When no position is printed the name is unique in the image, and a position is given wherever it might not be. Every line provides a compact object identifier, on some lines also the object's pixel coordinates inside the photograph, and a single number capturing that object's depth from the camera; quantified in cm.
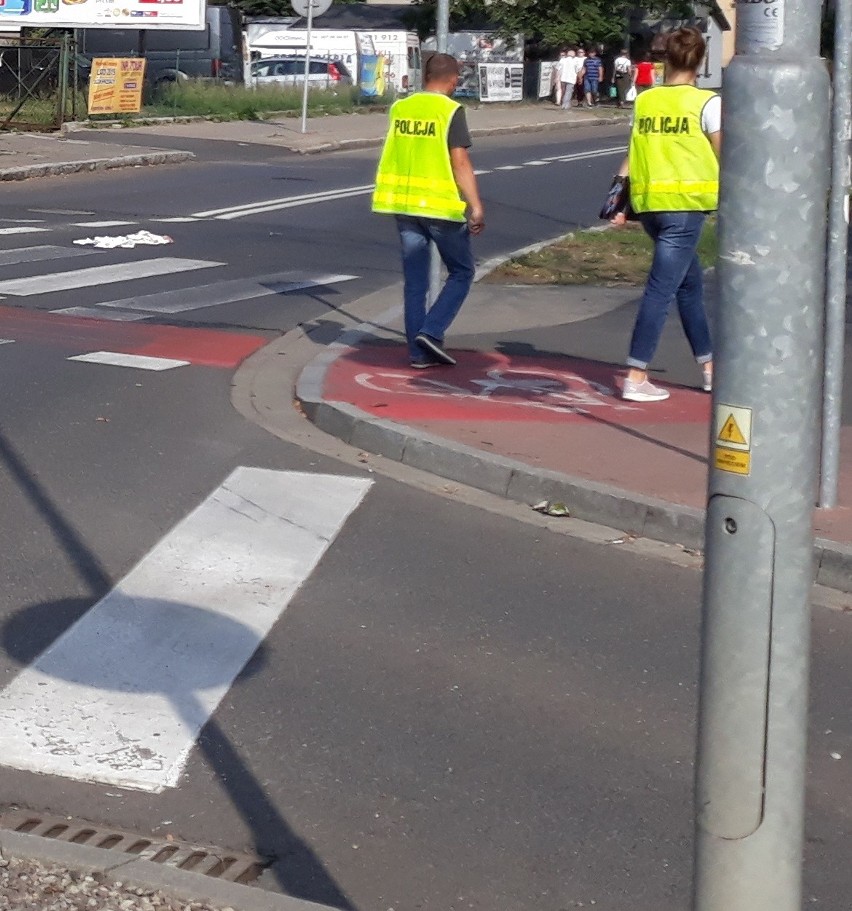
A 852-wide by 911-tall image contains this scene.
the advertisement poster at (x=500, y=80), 4809
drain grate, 382
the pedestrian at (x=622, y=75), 5162
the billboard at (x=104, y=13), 3725
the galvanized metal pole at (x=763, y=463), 232
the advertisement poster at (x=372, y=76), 4369
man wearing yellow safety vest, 888
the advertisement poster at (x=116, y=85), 3178
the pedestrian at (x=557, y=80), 4815
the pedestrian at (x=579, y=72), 4839
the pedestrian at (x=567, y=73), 4675
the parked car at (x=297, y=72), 4256
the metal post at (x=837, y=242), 622
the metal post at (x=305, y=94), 2820
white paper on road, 1496
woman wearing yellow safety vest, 785
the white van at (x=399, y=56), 4712
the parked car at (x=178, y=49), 4269
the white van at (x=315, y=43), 4741
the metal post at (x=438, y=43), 971
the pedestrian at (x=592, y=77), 5019
